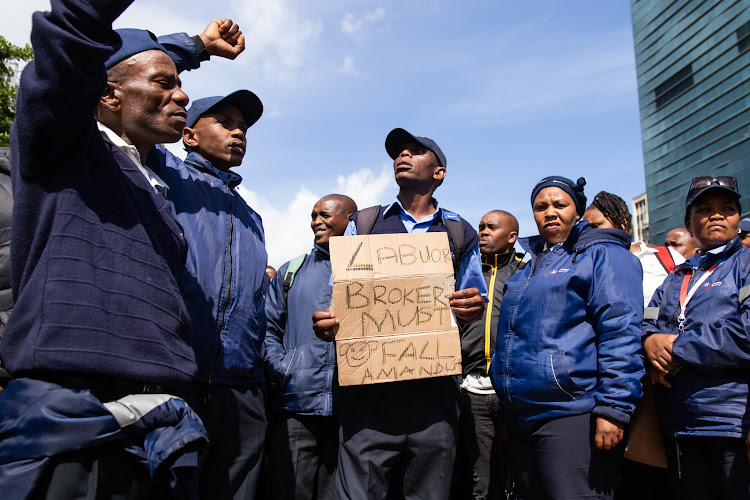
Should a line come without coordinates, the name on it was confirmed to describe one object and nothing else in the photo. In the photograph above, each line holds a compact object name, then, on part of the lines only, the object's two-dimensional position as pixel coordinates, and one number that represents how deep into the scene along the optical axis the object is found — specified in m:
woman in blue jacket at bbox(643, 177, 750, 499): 3.01
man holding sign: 3.12
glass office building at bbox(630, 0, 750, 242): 67.44
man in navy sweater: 1.59
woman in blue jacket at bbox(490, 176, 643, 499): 2.94
